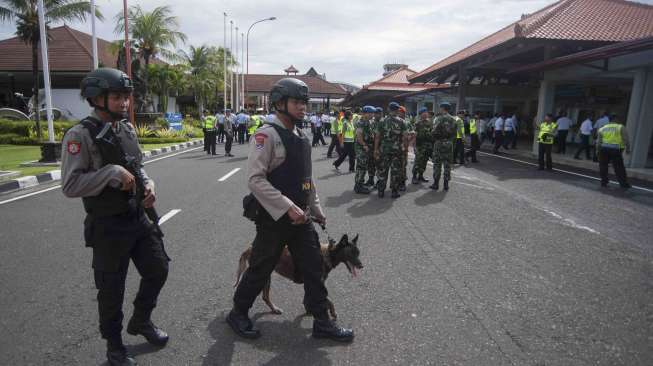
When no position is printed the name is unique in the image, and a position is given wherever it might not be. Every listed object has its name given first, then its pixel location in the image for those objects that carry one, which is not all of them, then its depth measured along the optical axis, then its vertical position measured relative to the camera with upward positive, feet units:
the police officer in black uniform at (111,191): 7.85 -1.68
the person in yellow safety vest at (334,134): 46.44 -2.40
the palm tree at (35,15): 54.24 +11.57
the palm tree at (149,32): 87.51 +15.51
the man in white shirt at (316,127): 66.32 -2.33
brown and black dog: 10.46 -3.67
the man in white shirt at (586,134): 46.37 -1.16
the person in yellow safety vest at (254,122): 57.78 -1.71
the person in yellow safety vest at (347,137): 36.81 -2.09
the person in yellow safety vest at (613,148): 30.01 -1.68
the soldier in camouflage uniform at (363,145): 28.06 -2.11
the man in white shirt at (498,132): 57.26 -1.65
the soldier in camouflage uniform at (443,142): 28.07 -1.63
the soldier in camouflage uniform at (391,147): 26.22 -1.95
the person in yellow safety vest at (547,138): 38.04 -1.48
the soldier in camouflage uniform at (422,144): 31.76 -2.05
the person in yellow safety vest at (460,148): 41.89 -3.07
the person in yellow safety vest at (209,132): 49.34 -2.88
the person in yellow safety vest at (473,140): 46.01 -2.30
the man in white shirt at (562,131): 53.83 -1.08
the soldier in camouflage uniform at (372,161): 28.43 -3.29
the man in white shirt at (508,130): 56.44 -1.32
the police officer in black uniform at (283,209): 8.97 -2.10
